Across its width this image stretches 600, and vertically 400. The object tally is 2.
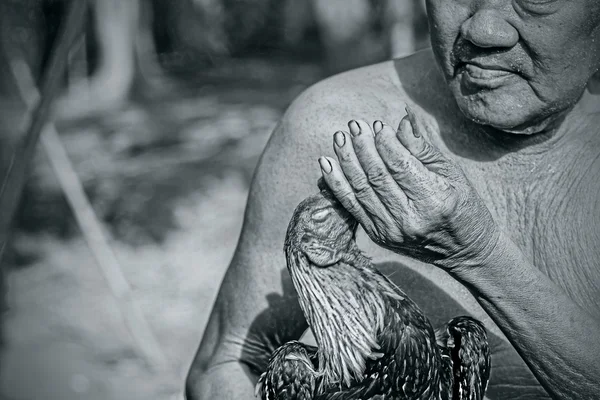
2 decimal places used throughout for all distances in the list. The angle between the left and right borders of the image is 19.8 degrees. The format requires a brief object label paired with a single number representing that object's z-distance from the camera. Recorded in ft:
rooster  4.30
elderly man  4.22
